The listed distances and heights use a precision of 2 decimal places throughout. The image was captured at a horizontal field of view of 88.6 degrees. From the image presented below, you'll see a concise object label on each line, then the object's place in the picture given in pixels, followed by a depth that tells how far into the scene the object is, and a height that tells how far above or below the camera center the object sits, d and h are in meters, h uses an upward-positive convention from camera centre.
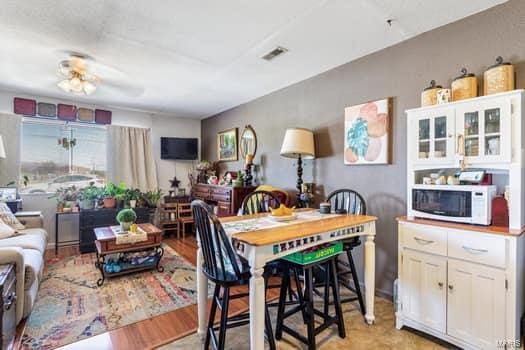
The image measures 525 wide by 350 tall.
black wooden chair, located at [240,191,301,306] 2.81 -0.31
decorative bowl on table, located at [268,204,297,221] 2.16 -0.33
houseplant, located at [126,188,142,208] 4.64 -0.39
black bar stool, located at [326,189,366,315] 2.32 -0.35
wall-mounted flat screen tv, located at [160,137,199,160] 5.54 +0.56
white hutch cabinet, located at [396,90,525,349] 1.65 -0.50
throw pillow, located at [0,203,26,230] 3.18 -0.52
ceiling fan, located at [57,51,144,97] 2.85 +1.20
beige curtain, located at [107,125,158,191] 4.96 +0.32
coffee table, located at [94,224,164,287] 2.98 -0.84
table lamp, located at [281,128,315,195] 3.15 +0.37
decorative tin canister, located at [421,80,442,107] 2.17 +0.65
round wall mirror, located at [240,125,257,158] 4.47 +0.57
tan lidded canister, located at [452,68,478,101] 2.00 +0.67
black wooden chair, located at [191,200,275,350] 1.60 -0.57
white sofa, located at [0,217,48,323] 2.04 -0.76
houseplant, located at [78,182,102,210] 4.32 -0.37
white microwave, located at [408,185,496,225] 1.80 -0.20
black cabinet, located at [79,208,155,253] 4.18 -0.77
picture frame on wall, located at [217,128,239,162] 4.92 +0.56
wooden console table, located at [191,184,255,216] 4.08 -0.36
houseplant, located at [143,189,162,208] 4.91 -0.44
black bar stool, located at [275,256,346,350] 1.79 -0.93
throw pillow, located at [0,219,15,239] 2.93 -0.63
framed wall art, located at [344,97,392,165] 2.65 +0.44
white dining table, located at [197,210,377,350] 1.51 -0.42
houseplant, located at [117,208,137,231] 3.30 -0.55
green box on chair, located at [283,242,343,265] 1.79 -0.55
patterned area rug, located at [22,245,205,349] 2.08 -1.21
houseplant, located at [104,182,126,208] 4.46 -0.35
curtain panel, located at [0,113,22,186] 4.02 +0.42
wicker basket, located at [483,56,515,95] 1.82 +0.67
